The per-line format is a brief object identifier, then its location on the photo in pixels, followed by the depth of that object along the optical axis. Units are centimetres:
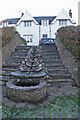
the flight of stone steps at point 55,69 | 646
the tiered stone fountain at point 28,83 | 442
